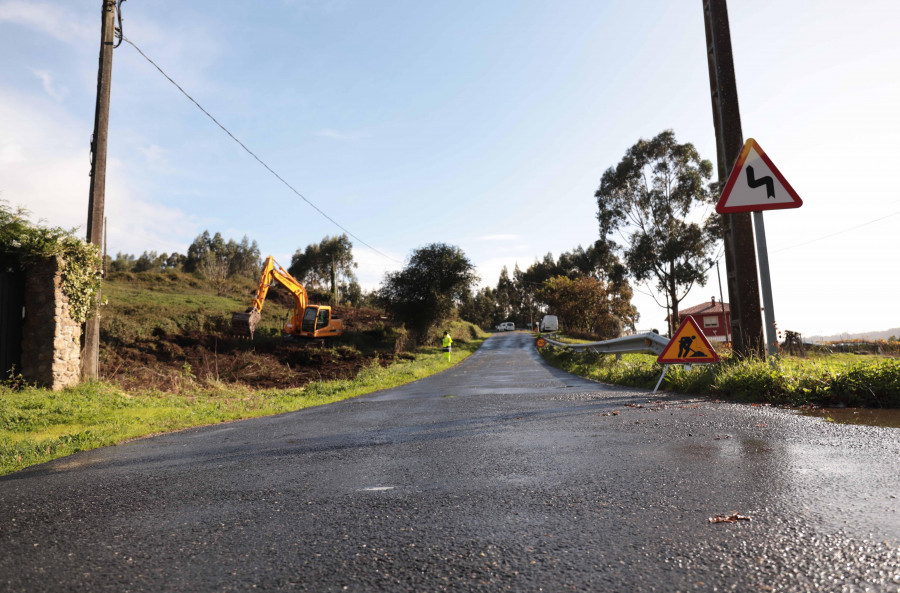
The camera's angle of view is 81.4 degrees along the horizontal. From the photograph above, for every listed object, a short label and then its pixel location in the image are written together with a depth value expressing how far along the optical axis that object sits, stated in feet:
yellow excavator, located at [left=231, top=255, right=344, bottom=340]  82.64
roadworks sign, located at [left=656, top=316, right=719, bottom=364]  28.91
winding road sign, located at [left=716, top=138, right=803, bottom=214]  23.24
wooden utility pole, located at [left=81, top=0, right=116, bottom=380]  38.96
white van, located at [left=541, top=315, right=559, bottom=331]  223.30
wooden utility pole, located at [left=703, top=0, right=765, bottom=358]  28.17
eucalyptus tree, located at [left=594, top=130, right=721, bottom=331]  123.24
